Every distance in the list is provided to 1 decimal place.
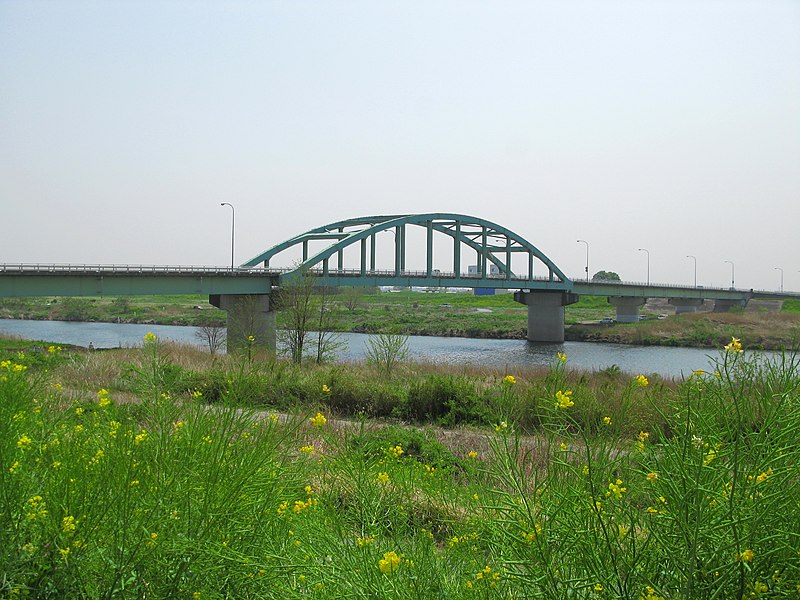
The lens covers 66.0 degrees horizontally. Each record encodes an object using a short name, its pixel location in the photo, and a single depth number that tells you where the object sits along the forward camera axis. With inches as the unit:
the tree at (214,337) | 1136.0
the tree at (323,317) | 918.8
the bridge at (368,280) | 1266.0
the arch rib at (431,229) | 2177.7
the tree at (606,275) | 5610.2
